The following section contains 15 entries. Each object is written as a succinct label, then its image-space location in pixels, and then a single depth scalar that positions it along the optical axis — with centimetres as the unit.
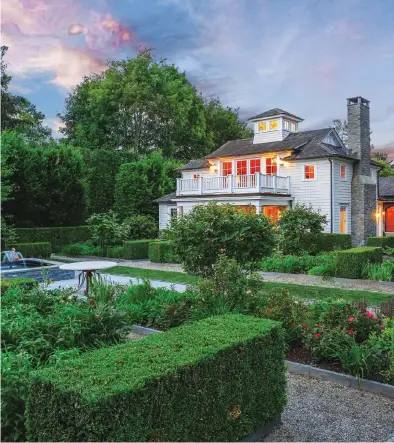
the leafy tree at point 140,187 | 2764
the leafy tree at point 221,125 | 4412
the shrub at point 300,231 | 1808
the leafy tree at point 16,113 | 3010
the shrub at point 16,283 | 845
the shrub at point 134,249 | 1984
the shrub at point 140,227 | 2462
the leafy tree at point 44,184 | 2219
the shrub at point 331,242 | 1856
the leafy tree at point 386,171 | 4231
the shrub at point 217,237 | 937
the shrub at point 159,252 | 1834
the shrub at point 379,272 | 1247
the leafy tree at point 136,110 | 3603
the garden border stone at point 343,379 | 493
